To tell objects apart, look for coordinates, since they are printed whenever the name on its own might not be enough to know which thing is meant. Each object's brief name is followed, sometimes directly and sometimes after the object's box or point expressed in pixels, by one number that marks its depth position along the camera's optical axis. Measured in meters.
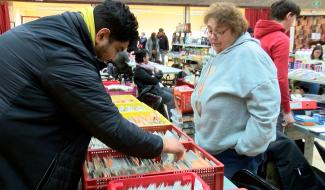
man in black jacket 1.10
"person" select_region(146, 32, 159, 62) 13.82
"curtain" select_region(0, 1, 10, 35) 10.60
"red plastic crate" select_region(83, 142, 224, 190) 1.22
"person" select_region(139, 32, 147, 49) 13.61
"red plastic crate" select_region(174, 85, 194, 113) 3.78
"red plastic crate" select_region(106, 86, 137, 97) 3.51
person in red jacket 2.82
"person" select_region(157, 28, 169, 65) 13.87
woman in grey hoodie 1.81
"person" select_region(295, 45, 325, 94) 5.86
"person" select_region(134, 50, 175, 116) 5.72
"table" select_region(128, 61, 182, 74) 8.08
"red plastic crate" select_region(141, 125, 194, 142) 1.77
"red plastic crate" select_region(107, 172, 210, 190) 1.13
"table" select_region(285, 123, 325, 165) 2.89
